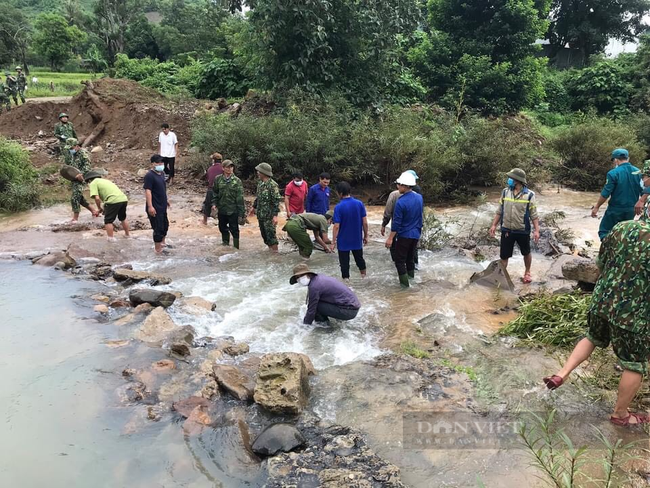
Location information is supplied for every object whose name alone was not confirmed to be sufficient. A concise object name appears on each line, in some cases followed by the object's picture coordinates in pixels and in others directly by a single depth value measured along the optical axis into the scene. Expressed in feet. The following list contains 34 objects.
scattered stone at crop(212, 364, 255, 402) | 14.57
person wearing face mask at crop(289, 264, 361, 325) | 18.49
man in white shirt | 41.52
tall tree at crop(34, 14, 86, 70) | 137.80
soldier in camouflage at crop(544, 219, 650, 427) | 10.96
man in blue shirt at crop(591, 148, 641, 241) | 21.85
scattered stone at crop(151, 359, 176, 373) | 16.21
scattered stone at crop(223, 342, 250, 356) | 17.35
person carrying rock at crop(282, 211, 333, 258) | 26.50
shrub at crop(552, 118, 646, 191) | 48.14
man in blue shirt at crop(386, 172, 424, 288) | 21.31
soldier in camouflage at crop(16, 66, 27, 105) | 71.44
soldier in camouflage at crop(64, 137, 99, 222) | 32.44
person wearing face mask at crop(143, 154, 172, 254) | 26.58
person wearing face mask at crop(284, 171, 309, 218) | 28.55
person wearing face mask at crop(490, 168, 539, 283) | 21.50
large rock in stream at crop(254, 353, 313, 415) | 13.56
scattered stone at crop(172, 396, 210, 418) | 14.01
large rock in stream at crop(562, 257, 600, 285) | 19.45
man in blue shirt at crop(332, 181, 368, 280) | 22.21
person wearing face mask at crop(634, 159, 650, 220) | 15.75
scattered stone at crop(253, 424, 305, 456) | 12.17
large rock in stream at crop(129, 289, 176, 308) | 20.92
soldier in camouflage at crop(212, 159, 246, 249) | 27.55
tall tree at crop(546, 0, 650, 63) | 90.12
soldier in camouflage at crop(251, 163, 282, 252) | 27.17
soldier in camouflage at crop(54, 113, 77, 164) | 42.32
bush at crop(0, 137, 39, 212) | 35.99
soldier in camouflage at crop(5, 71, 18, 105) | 69.00
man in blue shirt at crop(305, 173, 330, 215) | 27.61
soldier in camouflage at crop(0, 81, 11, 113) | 65.04
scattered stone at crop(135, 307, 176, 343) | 18.37
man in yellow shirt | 28.37
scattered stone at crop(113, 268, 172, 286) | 23.80
